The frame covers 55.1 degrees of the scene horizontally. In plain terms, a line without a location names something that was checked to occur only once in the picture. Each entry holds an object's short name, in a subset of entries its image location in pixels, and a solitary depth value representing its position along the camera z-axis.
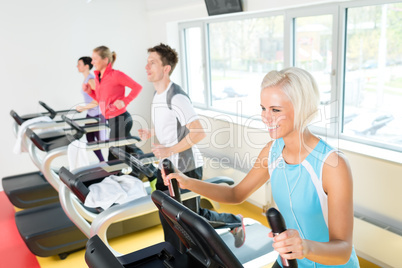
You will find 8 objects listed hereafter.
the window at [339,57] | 2.62
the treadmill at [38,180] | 3.48
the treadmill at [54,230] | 2.78
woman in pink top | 3.58
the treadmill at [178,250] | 1.05
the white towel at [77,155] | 3.32
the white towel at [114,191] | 2.25
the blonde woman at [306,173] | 1.15
